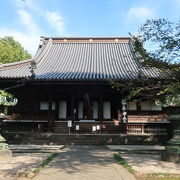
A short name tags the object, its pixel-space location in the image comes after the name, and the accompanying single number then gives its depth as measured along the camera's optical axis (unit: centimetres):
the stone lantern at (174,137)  647
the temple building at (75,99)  1272
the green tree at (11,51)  2676
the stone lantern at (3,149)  689
